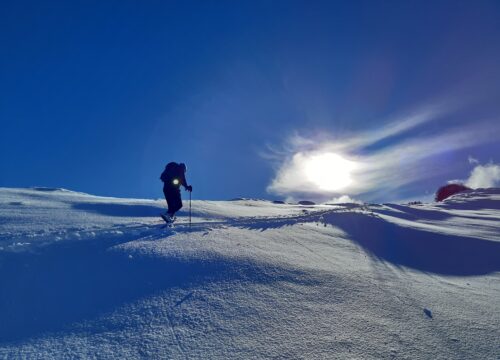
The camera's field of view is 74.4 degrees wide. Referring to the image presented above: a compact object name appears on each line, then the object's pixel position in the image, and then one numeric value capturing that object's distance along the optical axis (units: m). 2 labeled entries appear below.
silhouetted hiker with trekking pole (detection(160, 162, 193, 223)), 10.31
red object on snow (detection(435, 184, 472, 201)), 50.31
